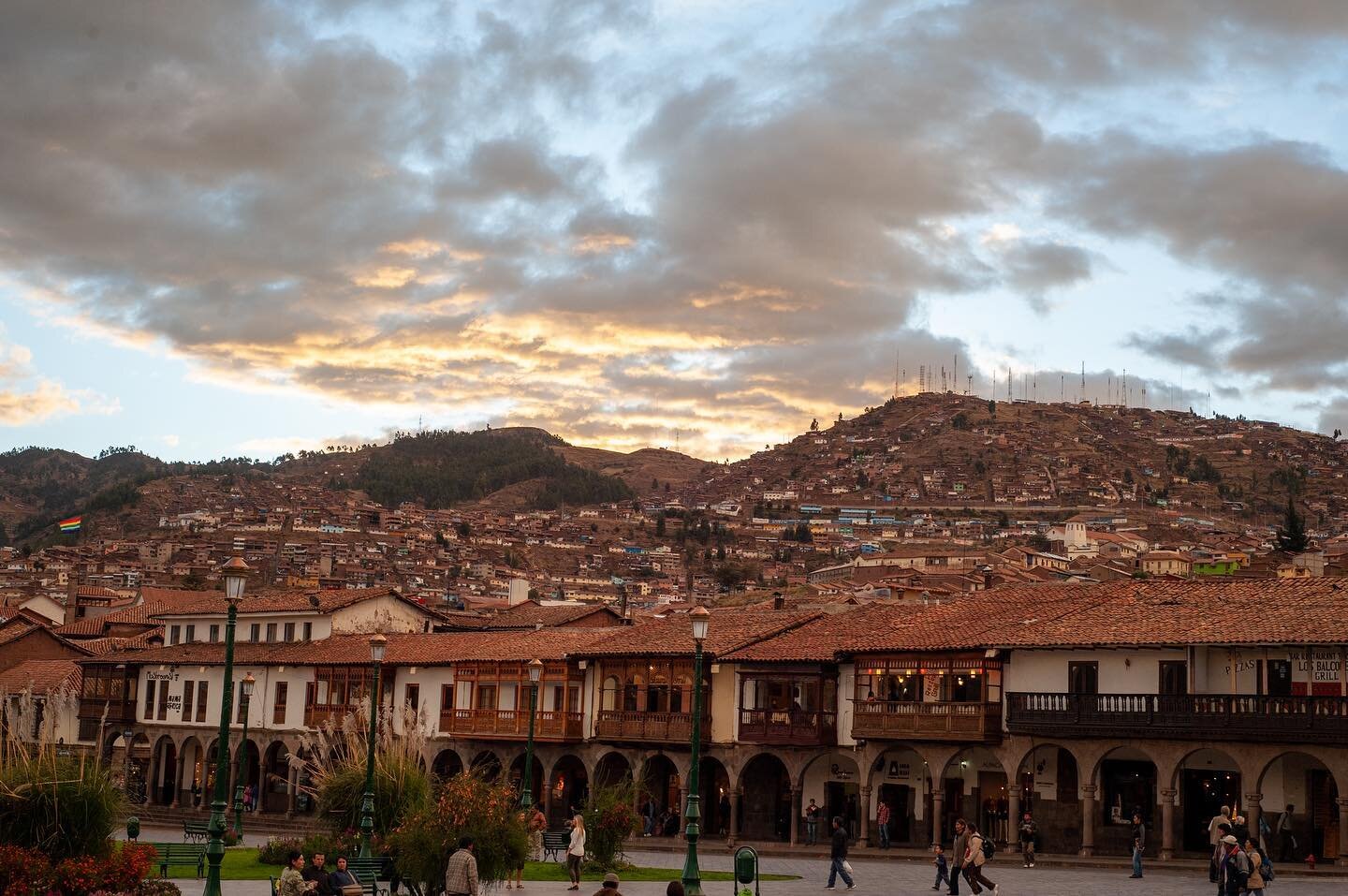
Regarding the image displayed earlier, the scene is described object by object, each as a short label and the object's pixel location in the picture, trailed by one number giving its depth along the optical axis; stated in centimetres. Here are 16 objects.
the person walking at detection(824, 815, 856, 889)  2920
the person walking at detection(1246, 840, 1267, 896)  2322
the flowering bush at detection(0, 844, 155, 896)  1950
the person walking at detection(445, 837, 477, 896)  2117
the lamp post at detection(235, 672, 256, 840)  4272
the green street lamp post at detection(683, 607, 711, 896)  2462
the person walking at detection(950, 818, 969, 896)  2755
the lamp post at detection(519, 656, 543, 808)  3756
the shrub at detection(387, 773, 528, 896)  2362
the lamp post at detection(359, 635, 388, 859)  2788
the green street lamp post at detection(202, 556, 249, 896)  2019
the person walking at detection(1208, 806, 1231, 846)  2719
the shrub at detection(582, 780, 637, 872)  3159
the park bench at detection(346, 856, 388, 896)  2461
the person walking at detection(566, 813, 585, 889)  2881
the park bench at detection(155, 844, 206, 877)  2892
